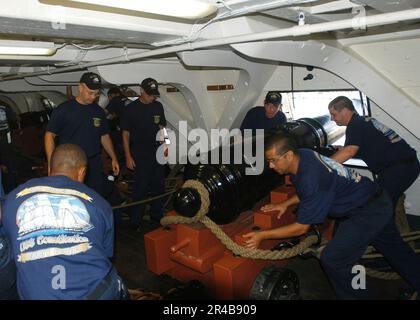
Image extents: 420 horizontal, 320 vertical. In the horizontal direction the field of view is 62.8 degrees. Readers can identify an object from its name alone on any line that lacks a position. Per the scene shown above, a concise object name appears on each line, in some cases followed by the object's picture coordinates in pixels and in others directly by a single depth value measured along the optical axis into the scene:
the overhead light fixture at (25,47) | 2.91
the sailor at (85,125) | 3.41
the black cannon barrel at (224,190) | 2.63
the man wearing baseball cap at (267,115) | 4.31
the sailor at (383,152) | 3.22
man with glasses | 2.34
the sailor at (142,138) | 4.09
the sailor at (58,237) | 1.60
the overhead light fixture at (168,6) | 1.56
